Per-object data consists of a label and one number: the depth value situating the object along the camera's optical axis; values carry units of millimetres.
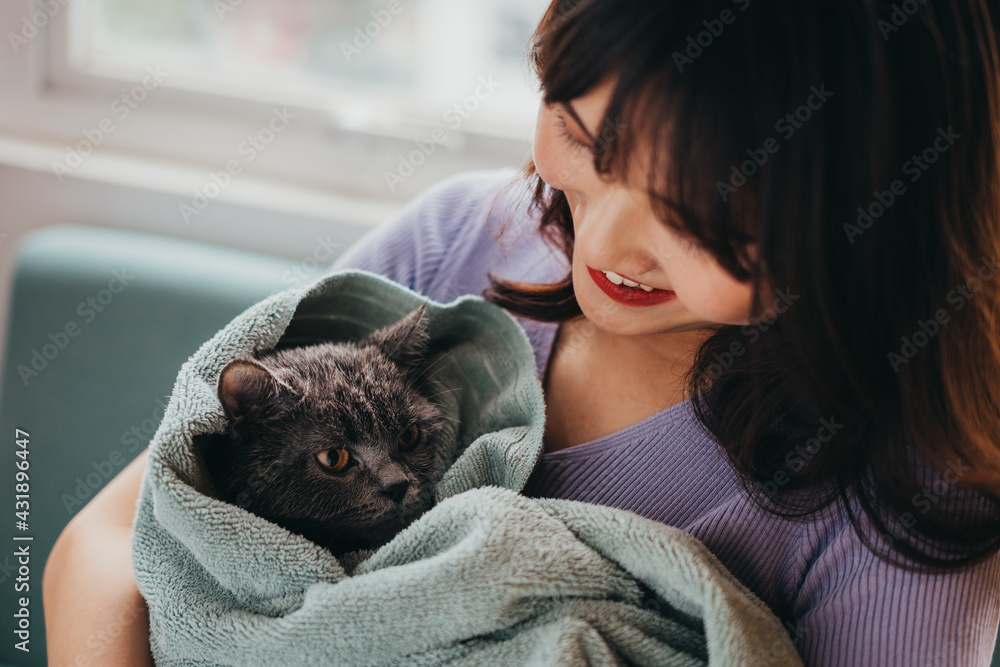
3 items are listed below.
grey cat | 449
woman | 369
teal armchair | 651
